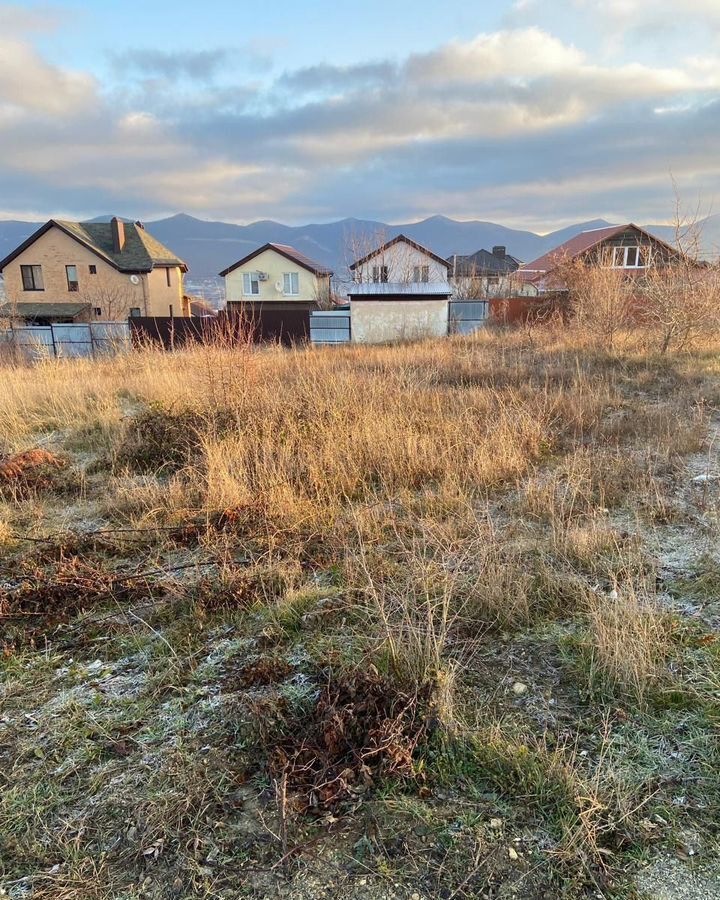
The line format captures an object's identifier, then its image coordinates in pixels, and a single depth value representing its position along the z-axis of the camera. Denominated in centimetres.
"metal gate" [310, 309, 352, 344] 1991
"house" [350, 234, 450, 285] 3475
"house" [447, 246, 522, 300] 3180
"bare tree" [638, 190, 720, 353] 1045
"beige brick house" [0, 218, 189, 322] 3331
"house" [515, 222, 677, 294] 2183
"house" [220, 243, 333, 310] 3716
